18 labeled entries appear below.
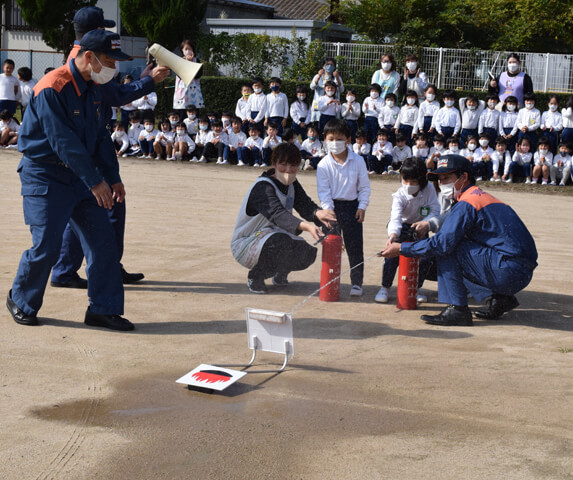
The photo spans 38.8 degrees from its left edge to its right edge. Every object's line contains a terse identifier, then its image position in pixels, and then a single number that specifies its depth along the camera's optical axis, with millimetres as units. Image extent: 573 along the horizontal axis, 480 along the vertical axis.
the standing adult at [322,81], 16578
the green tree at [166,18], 27234
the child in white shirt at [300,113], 17125
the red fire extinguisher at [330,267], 6605
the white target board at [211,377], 4488
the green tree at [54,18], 28125
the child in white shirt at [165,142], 16734
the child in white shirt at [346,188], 6789
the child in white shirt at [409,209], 6637
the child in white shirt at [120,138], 16984
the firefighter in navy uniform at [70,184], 5301
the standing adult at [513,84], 15672
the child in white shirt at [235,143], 16375
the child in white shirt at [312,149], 15805
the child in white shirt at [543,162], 14609
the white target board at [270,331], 4816
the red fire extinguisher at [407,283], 6449
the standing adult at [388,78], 16734
